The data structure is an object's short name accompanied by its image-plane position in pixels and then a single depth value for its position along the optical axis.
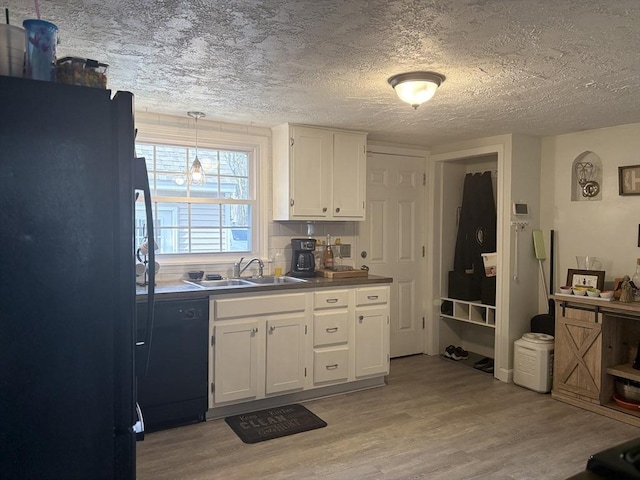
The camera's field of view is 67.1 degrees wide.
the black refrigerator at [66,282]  1.24
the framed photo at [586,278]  3.85
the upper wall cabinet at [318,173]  3.94
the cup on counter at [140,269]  3.36
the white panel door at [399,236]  4.84
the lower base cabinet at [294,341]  3.37
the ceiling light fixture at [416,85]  2.57
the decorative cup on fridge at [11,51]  1.29
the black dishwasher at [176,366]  3.12
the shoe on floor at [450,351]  4.97
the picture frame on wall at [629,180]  3.81
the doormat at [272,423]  3.15
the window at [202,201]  3.77
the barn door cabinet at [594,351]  3.56
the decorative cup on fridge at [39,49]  1.29
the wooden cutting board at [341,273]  3.97
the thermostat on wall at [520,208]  4.29
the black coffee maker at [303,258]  4.11
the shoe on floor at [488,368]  4.59
